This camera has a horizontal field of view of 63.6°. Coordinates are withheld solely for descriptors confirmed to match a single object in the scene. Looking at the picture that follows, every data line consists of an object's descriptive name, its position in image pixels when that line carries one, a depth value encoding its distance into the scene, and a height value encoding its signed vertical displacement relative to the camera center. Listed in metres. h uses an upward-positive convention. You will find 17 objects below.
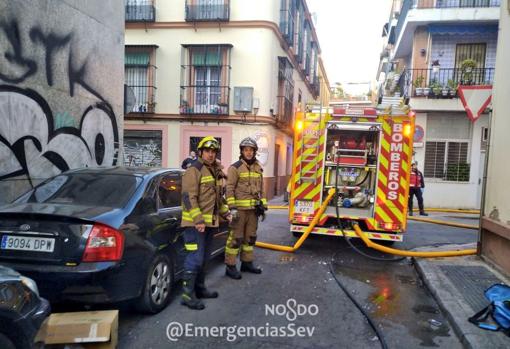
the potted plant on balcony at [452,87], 15.07 +2.67
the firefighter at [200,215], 4.44 -0.72
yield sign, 6.62 +1.00
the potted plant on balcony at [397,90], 19.46 +3.27
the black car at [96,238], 3.50 -0.84
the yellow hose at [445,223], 10.51 -1.70
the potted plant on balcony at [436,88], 15.13 +2.60
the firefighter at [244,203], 5.59 -0.71
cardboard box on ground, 3.14 -1.44
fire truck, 7.05 -0.29
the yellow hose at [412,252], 6.59 -1.53
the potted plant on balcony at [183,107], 16.70 +1.68
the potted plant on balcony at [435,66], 15.58 +3.51
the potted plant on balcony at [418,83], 15.54 +2.84
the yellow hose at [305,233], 7.00 -1.36
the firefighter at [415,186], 12.36 -0.85
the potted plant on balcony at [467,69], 15.03 +3.34
